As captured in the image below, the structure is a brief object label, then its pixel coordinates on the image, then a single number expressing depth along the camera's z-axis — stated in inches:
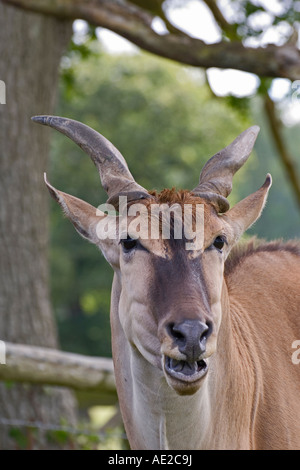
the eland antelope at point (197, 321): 291.0
